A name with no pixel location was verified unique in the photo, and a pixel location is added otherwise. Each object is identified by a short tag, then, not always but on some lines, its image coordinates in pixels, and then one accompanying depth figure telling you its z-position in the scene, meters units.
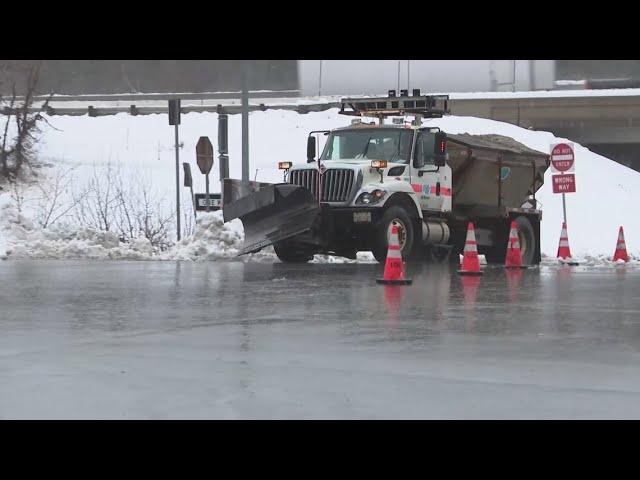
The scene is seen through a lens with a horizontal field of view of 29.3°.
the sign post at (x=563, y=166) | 26.44
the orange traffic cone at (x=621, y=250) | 24.37
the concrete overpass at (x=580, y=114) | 55.22
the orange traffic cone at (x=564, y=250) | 24.44
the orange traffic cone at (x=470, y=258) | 19.14
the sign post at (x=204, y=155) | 27.25
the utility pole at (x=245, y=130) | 26.33
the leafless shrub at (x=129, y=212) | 28.84
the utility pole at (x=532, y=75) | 61.00
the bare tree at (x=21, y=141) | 37.69
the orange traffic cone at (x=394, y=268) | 16.33
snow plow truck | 21.39
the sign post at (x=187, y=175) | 30.10
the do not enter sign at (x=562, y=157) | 26.38
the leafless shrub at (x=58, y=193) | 35.56
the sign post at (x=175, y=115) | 27.36
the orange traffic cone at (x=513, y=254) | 21.73
